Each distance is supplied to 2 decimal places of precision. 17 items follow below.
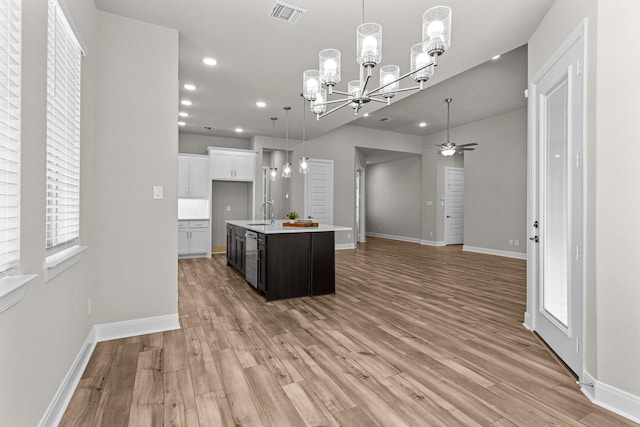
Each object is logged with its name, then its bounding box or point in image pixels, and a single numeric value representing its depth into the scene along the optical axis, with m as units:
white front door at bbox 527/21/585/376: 2.20
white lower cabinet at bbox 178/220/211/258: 7.04
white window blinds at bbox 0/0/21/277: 1.22
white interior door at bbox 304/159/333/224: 8.23
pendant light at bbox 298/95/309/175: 5.54
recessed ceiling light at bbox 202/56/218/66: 3.82
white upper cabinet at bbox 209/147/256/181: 7.37
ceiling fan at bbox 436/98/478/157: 6.40
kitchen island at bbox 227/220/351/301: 3.95
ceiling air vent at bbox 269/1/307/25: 2.79
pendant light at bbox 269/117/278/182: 6.52
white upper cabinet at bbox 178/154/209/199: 7.13
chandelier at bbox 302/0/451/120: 1.93
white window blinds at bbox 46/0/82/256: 1.77
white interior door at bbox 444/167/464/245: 9.35
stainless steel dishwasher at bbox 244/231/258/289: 4.32
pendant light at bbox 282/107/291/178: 6.13
